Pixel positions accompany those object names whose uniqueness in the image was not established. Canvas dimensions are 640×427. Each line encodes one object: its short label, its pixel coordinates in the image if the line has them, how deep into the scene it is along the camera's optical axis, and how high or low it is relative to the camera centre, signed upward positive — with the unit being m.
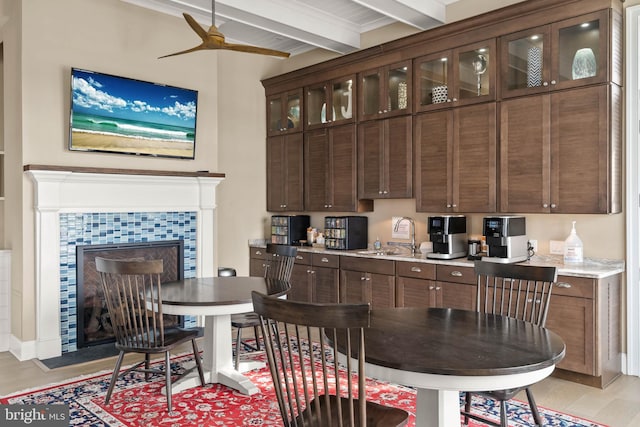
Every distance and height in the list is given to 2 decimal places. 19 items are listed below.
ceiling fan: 3.43 +1.18
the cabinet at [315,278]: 5.18 -0.72
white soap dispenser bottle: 3.86 -0.30
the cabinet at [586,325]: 3.46 -0.81
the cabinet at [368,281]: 4.66 -0.68
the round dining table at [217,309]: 3.16 -0.62
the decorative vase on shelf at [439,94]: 4.52 +1.05
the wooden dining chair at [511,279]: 2.32 -0.37
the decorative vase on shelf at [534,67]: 3.94 +1.12
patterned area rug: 2.98 -1.24
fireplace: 4.27 -0.10
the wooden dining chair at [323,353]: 1.67 -0.52
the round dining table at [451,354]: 1.73 -0.53
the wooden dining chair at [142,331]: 3.11 -0.75
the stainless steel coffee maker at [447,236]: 4.38 -0.22
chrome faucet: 5.01 -0.19
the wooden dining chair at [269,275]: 3.81 -0.56
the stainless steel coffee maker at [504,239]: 3.99 -0.23
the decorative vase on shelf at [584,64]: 3.68 +1.07
